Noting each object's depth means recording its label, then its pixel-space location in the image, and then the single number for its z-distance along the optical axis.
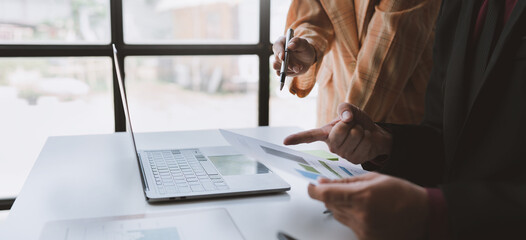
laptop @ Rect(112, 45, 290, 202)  1.13
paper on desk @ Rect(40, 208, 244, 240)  0.90
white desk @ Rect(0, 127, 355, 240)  0.97
